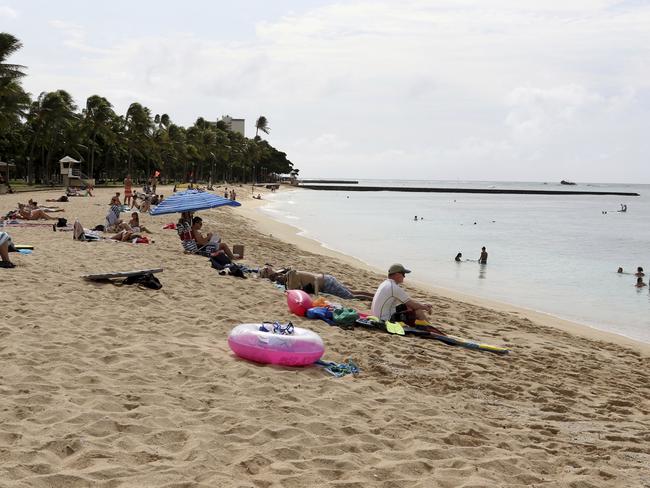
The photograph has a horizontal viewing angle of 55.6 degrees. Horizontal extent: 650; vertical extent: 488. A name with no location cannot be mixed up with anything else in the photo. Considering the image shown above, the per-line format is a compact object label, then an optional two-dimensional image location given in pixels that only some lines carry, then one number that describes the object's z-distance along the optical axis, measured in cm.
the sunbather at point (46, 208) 1916
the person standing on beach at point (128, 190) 2735
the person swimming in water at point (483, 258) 2273
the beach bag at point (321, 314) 810
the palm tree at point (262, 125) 10912
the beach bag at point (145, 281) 883
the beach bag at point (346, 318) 791
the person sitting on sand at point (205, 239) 1310
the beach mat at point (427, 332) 780
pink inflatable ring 589
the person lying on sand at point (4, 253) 937
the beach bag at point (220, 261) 1142
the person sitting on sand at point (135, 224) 1485
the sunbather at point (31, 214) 1816
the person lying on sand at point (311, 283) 1002
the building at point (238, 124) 14162
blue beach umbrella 1341
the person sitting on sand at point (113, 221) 1584
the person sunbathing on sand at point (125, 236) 1424
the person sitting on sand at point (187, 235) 1320
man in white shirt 815
